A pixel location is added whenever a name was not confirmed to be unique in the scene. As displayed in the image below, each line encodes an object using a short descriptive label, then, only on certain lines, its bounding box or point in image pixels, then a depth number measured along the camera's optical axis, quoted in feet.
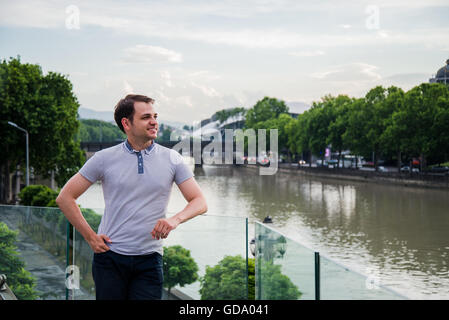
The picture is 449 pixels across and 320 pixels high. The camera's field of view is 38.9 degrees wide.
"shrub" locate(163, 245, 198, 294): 24.17
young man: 13.04
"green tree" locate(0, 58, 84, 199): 149.79
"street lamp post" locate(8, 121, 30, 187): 140.48
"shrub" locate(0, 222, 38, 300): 27.46
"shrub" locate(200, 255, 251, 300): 24.54
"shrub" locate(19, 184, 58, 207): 103.81
